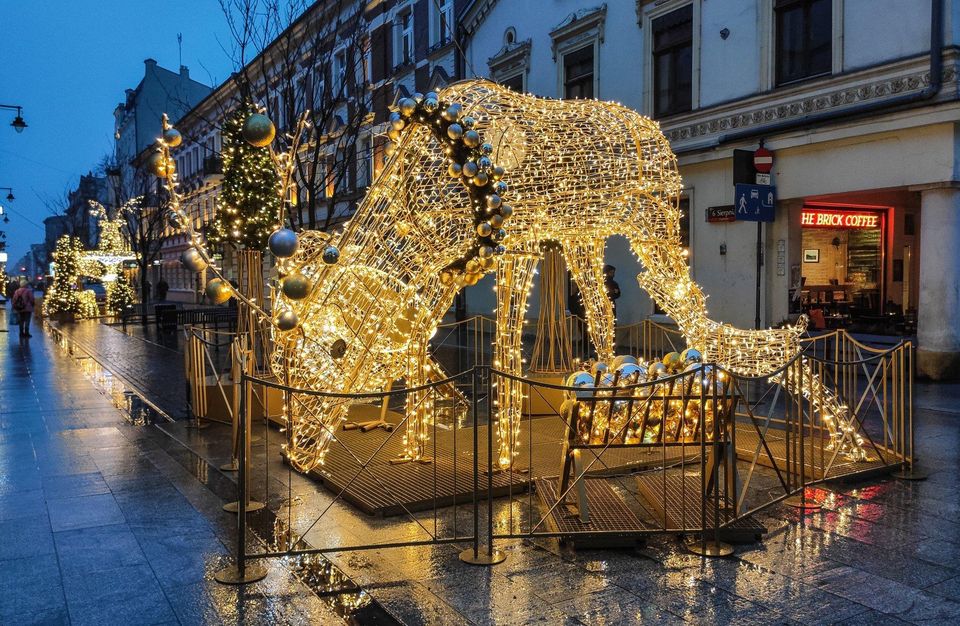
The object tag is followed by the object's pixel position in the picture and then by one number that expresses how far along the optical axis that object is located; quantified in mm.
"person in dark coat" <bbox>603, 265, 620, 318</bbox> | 14156
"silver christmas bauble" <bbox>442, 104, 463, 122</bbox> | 5234
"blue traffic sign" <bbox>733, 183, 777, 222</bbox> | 11383
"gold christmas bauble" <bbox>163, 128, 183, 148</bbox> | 4962
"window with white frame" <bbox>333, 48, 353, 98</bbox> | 21427
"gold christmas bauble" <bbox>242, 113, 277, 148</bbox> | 4781
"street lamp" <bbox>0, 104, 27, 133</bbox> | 18812
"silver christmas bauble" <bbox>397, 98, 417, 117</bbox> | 5309
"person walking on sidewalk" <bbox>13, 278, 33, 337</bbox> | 20344
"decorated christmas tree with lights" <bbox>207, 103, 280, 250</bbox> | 10914
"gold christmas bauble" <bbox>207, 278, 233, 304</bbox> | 5022
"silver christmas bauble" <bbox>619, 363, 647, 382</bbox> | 5703
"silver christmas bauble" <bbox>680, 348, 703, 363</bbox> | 6087
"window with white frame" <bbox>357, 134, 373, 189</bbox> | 21552
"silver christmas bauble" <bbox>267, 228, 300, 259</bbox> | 4777
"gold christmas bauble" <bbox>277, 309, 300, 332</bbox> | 5141
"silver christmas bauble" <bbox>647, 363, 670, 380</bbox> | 5879
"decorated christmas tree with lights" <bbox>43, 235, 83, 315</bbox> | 26969
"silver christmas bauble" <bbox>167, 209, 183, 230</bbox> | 5090
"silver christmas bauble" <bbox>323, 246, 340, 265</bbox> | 5258
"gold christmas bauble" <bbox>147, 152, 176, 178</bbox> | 4973
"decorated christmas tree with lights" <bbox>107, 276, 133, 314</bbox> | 28422
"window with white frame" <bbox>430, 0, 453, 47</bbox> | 20973
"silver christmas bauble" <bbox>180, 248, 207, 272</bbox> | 5160
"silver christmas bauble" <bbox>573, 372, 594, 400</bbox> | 5621
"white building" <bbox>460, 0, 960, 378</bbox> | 10555
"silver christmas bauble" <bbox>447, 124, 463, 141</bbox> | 5195
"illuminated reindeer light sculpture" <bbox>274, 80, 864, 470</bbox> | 5641
